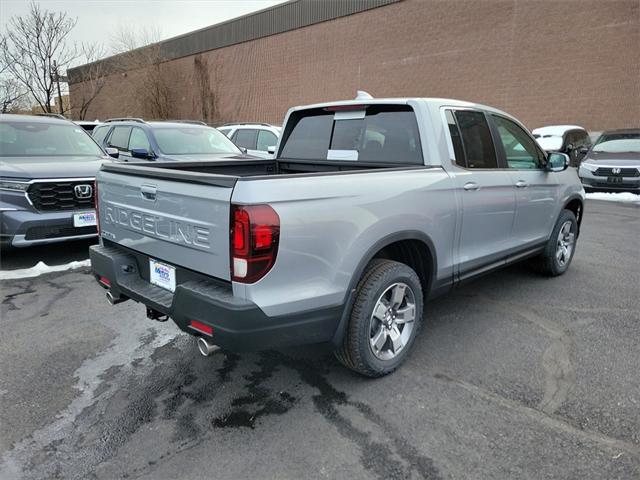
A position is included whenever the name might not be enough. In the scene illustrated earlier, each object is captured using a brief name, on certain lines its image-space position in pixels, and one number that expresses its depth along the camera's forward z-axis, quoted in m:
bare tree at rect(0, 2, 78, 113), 23.86
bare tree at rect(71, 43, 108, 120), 34.00
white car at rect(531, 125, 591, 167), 14.10
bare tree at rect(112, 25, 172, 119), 37.97
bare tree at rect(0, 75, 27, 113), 23.38
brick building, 17.44
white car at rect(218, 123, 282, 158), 11.12
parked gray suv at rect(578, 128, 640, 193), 11.41
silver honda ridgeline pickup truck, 2.40
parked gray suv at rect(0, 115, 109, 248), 5.29
